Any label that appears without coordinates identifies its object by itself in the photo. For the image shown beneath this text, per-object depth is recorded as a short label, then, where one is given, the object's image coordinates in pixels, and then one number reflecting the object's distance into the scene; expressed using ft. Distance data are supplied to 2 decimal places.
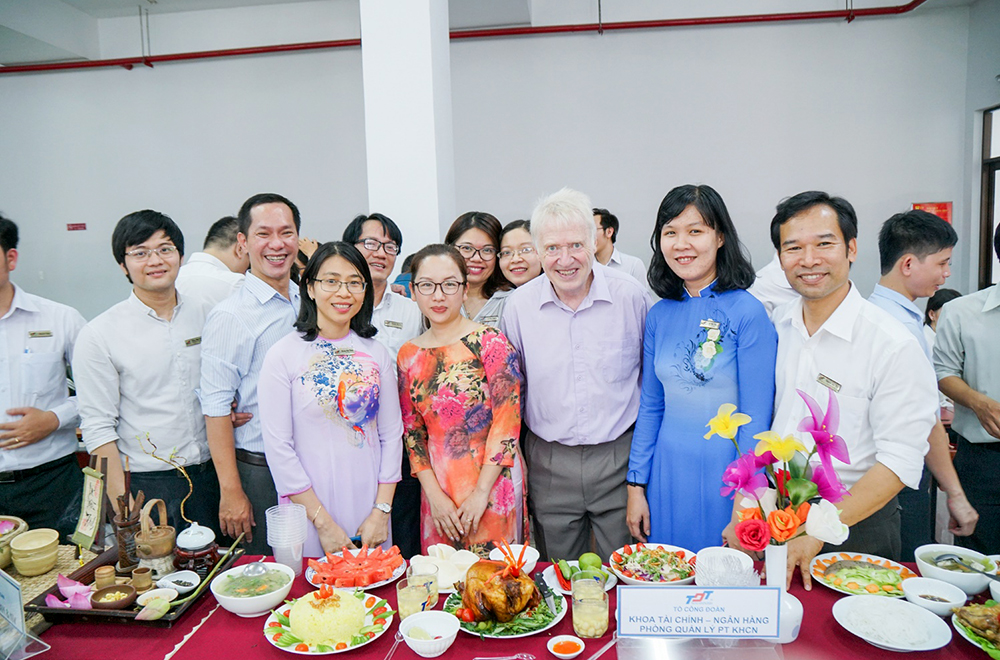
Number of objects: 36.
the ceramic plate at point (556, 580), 5.38
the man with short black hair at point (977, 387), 8.29
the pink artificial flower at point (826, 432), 4.40
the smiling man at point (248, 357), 7.87
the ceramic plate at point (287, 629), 4.69
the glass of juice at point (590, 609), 4.76
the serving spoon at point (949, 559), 5.47
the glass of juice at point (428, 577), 5.15
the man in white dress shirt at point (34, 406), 8.57
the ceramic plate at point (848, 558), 5.21
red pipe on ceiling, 17.46
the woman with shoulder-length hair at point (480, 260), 9.45
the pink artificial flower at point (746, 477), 4.61
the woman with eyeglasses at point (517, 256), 9.66
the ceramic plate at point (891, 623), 4.51
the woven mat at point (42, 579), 5.14
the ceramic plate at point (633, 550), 5.39
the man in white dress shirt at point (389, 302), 8.79
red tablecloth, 4.58
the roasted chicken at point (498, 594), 4.84
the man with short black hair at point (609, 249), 13.85
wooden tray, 5.06
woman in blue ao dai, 6.73
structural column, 10.94
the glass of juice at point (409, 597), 5.00
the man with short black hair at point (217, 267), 11.09
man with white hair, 7.69
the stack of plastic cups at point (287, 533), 5.82
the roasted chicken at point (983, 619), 4.46
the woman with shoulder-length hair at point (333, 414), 6.81
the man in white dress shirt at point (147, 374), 7.98
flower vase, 4.60
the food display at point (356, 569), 5.52
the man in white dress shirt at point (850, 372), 5.66
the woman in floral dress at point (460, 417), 7.29
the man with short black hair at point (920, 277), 7.84
